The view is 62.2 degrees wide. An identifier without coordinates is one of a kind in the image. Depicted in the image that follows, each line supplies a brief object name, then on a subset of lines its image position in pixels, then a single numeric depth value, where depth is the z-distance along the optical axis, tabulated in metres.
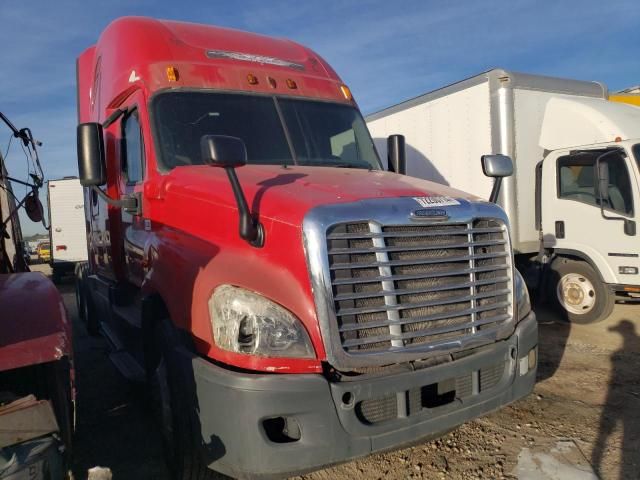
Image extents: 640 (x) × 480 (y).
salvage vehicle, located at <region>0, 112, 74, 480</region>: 2.32
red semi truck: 2.68
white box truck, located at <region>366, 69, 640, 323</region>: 7.29
